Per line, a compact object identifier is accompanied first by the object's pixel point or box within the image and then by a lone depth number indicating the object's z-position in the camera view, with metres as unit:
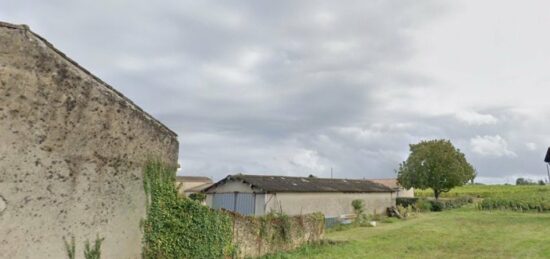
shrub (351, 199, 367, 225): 29.52
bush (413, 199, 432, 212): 38.22
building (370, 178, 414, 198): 52.28
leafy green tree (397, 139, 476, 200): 44.16
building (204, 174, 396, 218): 26.03
